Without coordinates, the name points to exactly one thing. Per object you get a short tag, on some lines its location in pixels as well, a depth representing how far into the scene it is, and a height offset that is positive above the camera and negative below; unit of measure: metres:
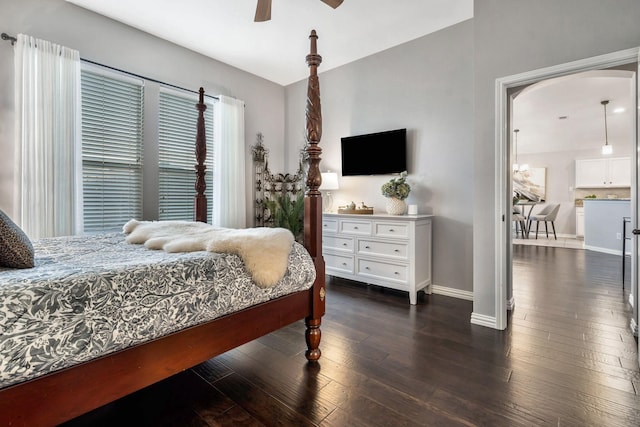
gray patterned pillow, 1.18 -0.14
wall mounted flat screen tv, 3.63 +0.75
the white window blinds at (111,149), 3.04 +0.67
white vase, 3.44 +0.08
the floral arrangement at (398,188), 3.44 +0.28
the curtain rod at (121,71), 2.60 +1.50
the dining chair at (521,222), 7.51 -0.25
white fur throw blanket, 1.53 -0.17
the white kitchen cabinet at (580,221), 8.28 -0.24
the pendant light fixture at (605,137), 5.33 +1.80
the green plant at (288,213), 4.38 +0.00
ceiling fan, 2.34 +1.61
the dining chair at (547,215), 7.95 -0.07
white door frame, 2.30 +0.22
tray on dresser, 3.69 +0.02
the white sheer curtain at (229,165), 4.07 +0.65
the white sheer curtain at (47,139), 2.61 +0.66
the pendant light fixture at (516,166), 7.25 +1.29
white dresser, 3.11 -0.40
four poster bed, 0.94 -0.46
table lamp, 4.08 +0.43
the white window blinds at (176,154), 3.60 +0.72
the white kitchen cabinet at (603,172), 7.88 +1.06
